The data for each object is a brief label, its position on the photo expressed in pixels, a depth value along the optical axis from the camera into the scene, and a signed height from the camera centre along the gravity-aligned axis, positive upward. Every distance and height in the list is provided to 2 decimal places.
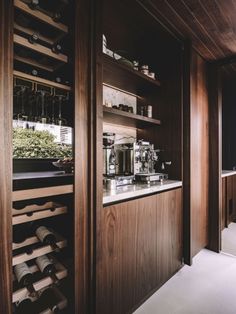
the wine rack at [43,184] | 1.09 -0.16
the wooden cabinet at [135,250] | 1.34 -0.71
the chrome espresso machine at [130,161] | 1.92 -0.06
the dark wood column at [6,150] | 0.90 +0.02
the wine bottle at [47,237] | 1.20 -0.46
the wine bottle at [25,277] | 1.10 -0.63
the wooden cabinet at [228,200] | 3.43 -0.76
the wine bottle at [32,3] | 1.06 +0.76
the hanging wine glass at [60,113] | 1.52 +0.31
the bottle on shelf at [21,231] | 1.30 -0.48
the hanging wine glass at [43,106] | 1.47 +0.36
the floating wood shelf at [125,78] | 1.71 +0.74
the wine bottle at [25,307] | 1.26 -0.91
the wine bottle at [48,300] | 1.22 -0.88
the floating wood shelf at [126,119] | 1.78 +0.35
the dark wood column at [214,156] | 2.66 -0.01
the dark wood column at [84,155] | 1.20 +0.00
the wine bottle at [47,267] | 1.18 -0.63
